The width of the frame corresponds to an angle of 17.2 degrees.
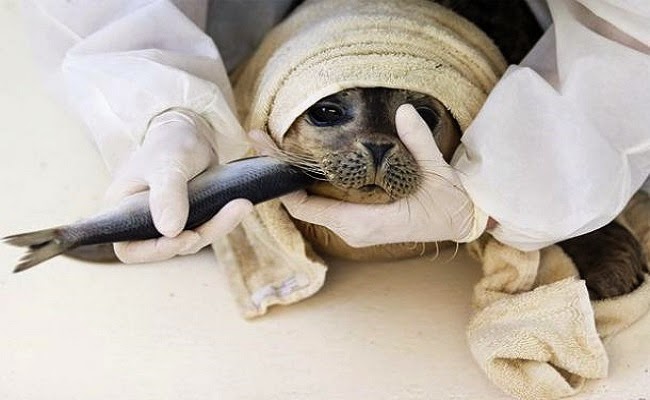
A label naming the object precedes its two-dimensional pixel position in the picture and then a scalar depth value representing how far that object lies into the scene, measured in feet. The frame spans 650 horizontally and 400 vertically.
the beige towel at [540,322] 4.94
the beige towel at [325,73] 4.97
